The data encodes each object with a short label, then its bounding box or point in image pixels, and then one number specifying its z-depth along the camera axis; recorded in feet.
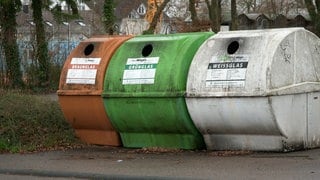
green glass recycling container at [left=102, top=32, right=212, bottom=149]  35.45
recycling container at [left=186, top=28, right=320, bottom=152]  32.63
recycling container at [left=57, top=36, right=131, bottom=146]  38.29
